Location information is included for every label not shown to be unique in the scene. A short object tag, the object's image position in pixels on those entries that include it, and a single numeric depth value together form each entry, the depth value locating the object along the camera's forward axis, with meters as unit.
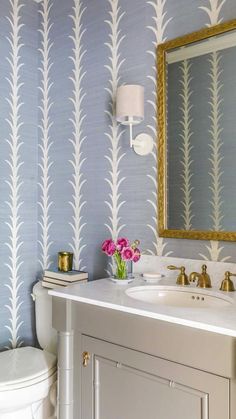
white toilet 1.58
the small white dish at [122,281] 1.62
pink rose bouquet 1.66
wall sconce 1.71
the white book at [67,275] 1.92
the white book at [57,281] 1.93
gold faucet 1.53
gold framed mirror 1.54
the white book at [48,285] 1.98
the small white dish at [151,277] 1.64
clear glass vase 1.65
